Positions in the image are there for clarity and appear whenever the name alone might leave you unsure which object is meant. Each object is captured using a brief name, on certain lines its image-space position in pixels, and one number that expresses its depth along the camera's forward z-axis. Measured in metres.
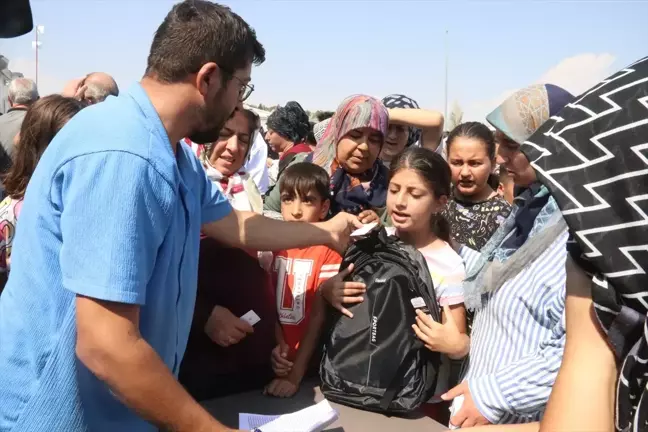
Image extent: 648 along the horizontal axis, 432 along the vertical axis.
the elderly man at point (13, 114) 3.93
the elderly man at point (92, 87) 3.99
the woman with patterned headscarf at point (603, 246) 0.80
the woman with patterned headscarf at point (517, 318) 1.58
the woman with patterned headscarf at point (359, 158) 2.77
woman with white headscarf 2.70
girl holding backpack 2.18
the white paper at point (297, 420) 1.59
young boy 2.31
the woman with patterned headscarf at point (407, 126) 3.12
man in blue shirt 1.20
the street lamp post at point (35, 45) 21.48
